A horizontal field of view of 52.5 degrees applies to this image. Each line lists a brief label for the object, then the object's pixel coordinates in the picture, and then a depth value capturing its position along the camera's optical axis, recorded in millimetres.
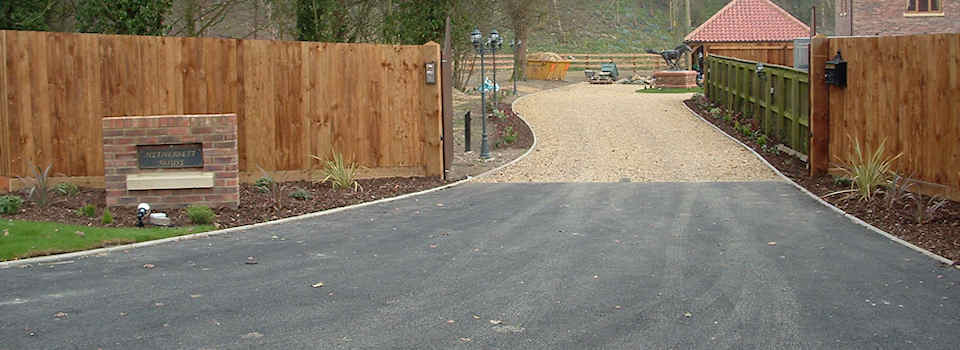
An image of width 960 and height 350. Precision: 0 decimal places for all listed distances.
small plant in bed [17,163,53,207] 11508
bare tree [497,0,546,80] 42569
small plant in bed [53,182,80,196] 12539
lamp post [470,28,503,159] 17812
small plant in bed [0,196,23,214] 11094
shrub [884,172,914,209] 11352
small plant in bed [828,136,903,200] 12125
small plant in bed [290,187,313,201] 12602
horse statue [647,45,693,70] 40031
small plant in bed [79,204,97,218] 11039
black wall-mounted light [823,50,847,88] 13794
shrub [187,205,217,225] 10836
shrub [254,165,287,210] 12305
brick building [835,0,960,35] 32844
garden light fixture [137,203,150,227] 10773
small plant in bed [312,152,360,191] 13641
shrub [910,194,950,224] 10391
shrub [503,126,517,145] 20594
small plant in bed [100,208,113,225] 10711
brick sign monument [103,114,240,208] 11688
